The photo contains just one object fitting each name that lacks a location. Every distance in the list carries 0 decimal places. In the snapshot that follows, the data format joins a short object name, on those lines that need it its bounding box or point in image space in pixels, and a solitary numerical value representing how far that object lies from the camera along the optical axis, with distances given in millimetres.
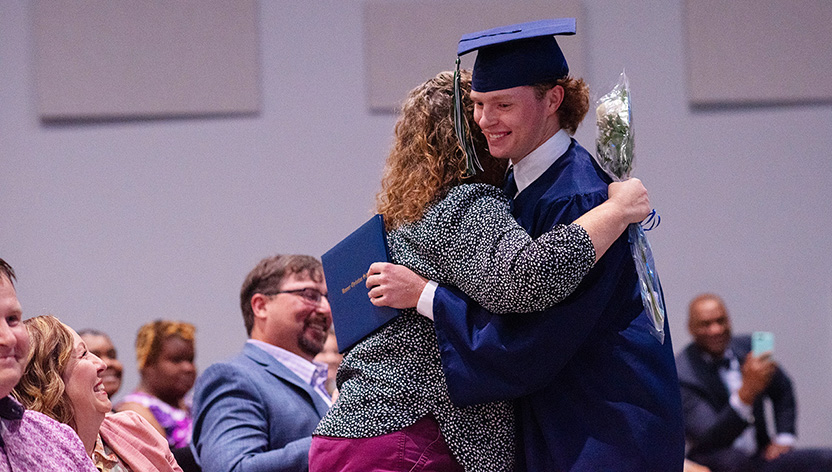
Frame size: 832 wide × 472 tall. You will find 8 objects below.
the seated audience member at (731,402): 11062
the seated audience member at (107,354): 8605
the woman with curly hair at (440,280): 3889
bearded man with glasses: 5840
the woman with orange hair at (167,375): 9336
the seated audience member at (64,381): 4484
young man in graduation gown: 3994
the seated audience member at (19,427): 3373
